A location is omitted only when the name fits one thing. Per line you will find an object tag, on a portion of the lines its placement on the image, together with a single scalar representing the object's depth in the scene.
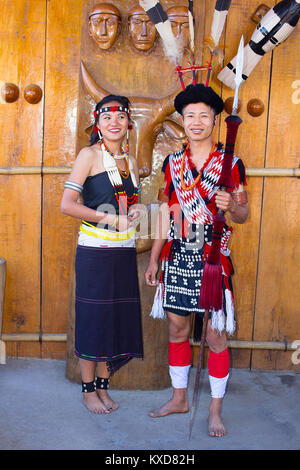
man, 1.90
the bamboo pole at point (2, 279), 2.39
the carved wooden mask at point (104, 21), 2.26
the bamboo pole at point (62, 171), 2.64
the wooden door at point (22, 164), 2.62
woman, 2.01
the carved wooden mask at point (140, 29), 2.28
